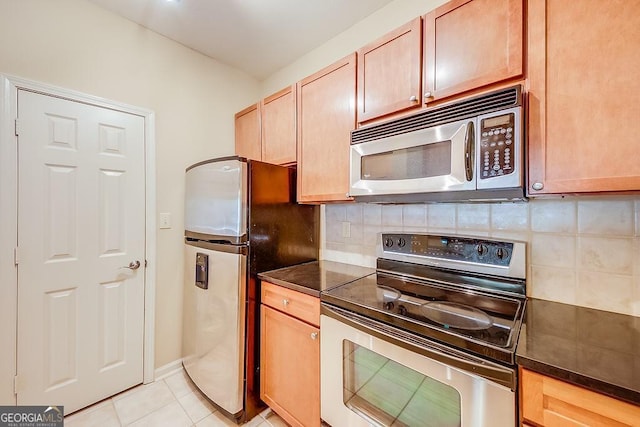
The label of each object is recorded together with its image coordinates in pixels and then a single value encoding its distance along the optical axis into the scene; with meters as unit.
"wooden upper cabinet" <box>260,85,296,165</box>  1.89
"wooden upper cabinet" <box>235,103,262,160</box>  2.19
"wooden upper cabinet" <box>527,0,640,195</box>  0.81
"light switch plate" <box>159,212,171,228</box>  2.04
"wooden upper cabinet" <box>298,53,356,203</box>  1.56
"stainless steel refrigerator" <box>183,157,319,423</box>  1.57
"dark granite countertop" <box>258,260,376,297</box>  1.42
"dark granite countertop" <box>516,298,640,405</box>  0.65
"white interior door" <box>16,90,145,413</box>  1.53
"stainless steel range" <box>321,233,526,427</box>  0.82
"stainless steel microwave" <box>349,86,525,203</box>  0.96
